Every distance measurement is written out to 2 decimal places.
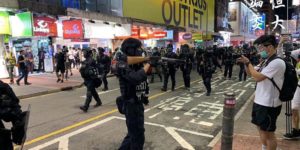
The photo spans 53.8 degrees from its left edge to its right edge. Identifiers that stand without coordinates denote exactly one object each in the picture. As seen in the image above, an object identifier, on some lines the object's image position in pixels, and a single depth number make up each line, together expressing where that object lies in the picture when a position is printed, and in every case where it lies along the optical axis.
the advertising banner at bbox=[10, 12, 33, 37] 13.76
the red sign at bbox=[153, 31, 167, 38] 22.94
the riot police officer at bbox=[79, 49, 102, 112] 8.19
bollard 3.90
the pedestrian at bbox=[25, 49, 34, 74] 16.52
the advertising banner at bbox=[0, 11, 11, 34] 13.89
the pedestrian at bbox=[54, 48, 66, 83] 14.02
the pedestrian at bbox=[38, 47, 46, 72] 18.42
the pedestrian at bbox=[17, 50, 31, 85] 13.08
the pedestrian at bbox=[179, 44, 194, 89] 12.37
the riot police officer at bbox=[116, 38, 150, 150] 3.74
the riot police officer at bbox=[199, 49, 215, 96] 11.09
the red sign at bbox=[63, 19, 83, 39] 15.73
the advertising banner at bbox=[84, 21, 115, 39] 18.24
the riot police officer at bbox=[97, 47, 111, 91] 12.32
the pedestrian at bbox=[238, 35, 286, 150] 3.80
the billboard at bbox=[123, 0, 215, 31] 24.46
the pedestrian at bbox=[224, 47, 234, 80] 16.26
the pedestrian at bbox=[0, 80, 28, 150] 2.83
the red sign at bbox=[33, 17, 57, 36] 14.16
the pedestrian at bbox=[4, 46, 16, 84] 13.58
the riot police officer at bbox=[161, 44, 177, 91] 11.93
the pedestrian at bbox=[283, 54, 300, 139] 5.35
